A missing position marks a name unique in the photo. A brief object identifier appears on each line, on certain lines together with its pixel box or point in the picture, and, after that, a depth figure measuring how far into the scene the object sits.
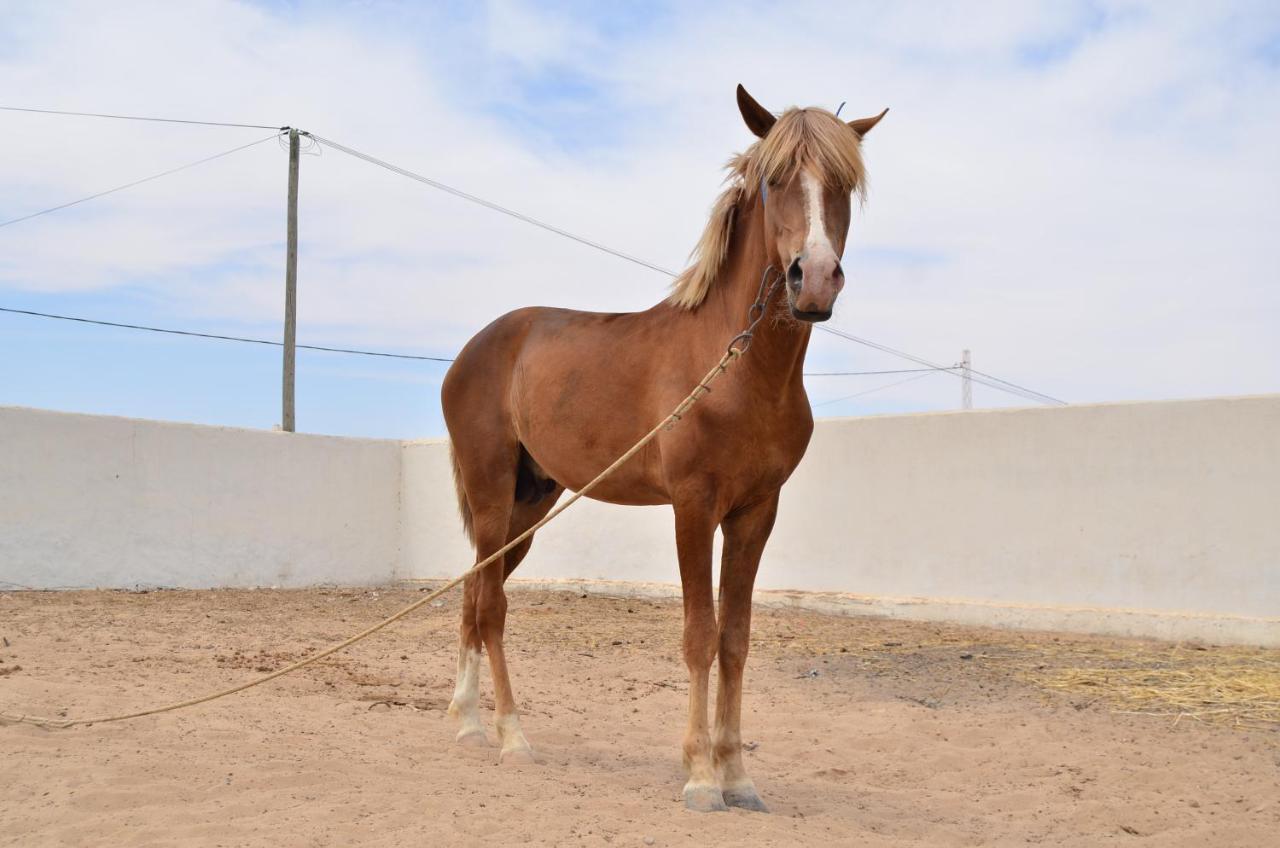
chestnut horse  3.20
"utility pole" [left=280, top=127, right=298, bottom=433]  13.28
